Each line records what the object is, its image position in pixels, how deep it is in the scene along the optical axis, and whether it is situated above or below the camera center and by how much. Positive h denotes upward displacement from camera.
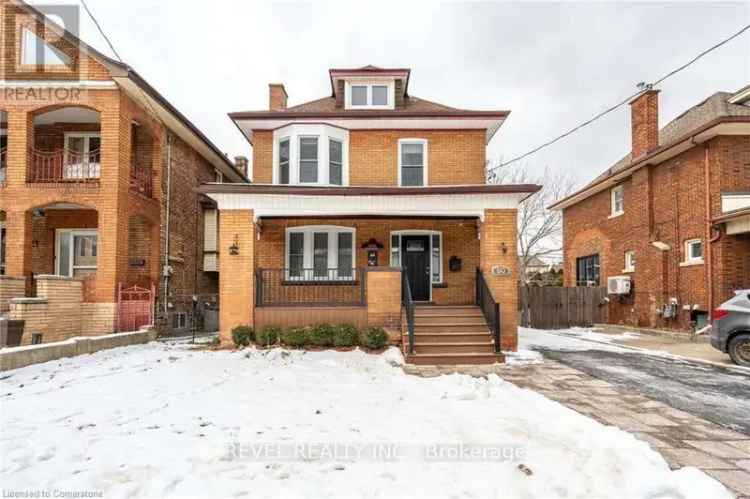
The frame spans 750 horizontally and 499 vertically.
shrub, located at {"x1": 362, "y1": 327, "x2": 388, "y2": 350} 9.72 -1.69
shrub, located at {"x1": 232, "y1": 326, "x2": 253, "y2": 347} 10.07 -1.70
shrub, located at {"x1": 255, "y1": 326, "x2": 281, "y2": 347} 10.04 -1.70
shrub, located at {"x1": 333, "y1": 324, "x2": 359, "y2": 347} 9.86 -1.67
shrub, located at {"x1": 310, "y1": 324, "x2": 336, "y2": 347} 9.89 -1.68
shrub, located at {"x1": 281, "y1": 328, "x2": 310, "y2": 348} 9.91 -1.71
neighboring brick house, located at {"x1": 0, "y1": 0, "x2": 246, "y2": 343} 11.20 +2.44
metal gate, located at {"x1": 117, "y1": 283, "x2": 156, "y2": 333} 11.39 -1.19
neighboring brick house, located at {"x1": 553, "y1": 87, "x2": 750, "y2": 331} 12.06 +1.82
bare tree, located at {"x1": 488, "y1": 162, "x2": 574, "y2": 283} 26.83 +3.79
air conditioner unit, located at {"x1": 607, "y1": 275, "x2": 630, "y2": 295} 15.91 -0.68
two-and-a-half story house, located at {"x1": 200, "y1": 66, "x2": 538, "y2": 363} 10.56 +1.61
